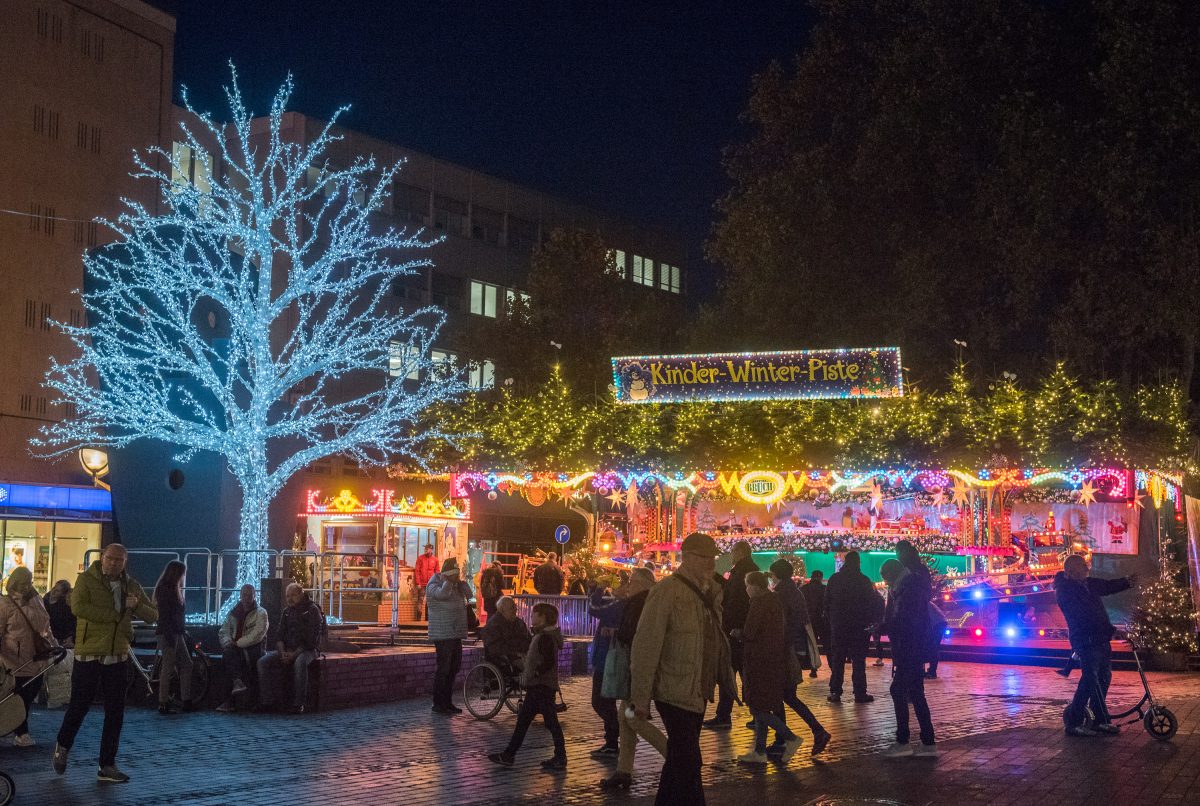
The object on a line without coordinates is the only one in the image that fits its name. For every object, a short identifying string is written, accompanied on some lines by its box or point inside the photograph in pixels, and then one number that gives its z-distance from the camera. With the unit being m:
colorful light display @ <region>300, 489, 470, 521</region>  29.36
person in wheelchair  13.11
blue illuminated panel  34.44
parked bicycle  14.80
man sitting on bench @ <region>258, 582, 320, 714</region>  14.25
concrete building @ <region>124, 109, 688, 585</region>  30.14
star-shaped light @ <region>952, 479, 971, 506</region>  23.09
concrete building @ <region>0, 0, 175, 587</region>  35.06
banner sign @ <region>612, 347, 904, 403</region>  21.98
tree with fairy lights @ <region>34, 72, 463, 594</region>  19.91
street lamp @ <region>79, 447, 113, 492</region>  27.21
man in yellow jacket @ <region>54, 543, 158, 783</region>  9.98
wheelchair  13.46
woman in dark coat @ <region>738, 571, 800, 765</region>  10.52
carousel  22.81
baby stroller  8.46
